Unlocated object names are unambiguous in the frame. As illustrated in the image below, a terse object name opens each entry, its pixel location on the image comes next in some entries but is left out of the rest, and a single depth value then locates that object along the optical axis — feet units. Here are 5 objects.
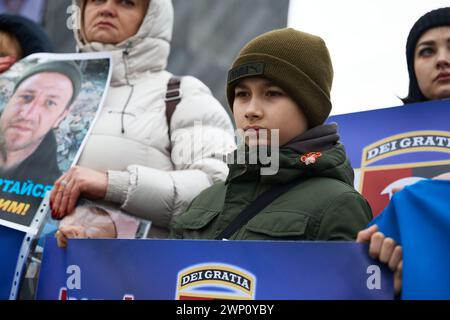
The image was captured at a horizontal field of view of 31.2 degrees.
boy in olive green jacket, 8.07
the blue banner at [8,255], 10.55
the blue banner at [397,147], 10.00
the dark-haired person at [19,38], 13.73
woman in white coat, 10.78
